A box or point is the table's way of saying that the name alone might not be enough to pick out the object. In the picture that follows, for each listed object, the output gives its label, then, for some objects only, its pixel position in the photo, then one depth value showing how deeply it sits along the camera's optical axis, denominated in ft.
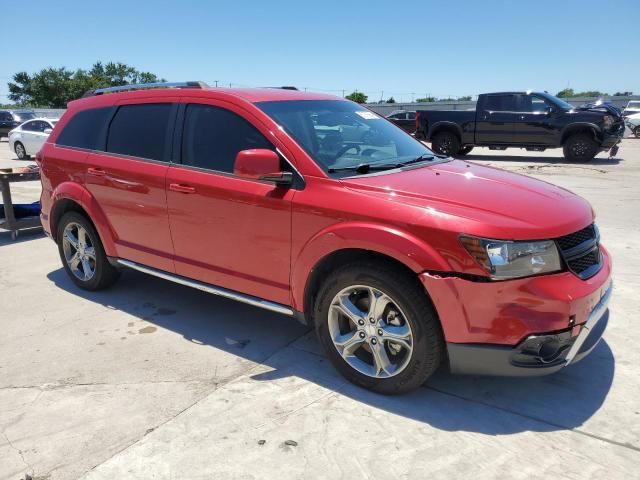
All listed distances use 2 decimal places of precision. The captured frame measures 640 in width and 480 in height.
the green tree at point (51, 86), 223.10
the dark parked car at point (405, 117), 83.97
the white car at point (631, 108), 93.04
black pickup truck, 47.42
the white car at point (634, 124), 85.46
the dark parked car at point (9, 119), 86.28
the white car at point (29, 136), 55.47
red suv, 8.91
